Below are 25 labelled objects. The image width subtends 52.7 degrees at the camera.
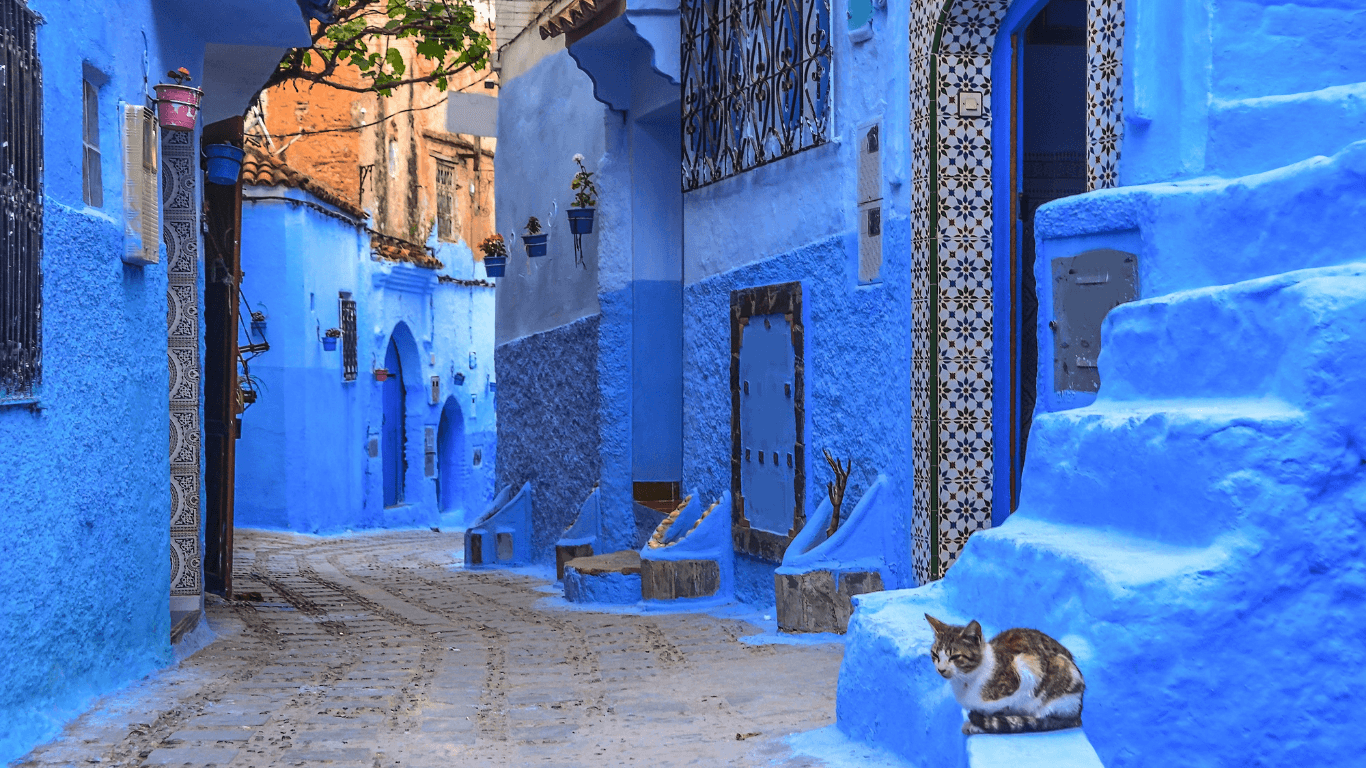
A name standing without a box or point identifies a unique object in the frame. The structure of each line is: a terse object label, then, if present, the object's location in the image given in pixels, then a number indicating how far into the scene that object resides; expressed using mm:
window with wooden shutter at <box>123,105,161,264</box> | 6766
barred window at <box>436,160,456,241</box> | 25219
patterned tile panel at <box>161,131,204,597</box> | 8258
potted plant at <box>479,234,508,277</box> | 15188
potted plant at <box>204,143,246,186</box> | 10023
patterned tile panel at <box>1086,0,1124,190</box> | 5734
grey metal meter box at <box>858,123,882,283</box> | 8109
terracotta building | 21734
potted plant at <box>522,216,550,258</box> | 13906
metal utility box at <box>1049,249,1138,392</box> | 5582
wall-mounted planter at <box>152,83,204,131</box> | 7523
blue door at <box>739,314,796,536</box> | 9273
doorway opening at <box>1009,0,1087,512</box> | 8883
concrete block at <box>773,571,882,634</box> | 7977
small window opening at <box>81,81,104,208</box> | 6449
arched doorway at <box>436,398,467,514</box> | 25328
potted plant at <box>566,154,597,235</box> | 12453
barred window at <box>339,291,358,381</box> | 20375
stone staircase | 3740
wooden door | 10219
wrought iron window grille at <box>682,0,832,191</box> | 8992
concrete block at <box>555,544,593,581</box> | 12289
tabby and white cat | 3791
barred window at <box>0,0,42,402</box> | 5160
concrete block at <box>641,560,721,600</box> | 10094
